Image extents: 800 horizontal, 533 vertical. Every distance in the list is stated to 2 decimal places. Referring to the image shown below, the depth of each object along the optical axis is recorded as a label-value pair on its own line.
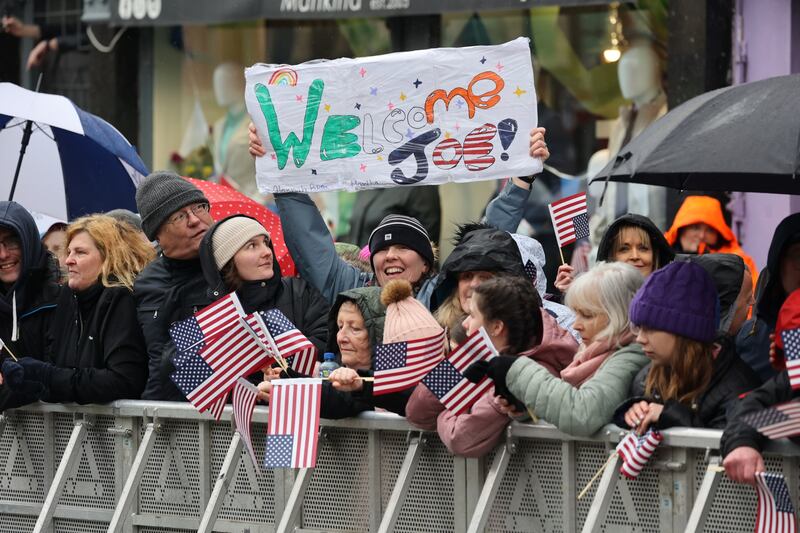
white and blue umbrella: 20.12
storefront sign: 25.81
